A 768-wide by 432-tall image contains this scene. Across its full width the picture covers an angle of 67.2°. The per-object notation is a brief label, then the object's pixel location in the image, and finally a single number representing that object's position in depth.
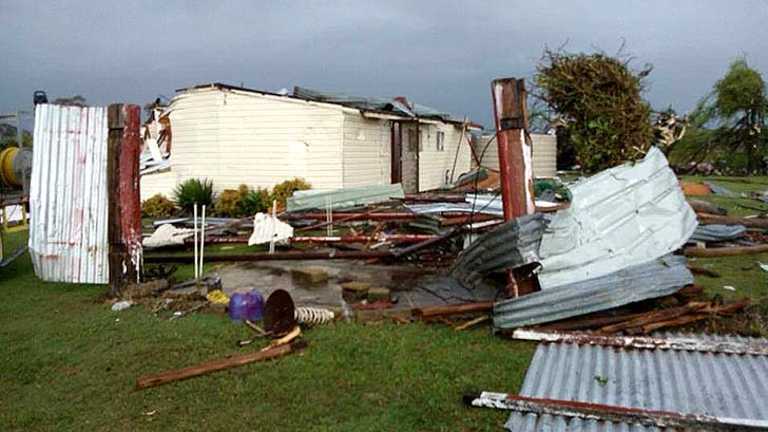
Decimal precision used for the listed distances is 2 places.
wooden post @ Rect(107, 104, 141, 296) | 6.36
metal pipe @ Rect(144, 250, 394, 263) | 7.58
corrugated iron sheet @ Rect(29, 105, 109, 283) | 6.61
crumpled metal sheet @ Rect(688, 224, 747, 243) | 8.66
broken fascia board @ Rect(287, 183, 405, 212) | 12.37
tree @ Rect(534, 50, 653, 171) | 8.81
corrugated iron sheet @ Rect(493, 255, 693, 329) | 4.87
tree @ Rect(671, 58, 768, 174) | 25.20
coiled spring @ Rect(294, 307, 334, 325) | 5.31
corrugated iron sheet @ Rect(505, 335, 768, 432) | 3.27
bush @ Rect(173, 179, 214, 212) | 14.93
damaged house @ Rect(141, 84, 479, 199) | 15.00
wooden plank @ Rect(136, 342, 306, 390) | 4.07
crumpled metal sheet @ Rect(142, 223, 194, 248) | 8.80
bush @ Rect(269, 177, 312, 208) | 14.37
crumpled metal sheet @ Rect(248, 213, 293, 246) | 8.48
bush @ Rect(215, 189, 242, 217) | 14.54
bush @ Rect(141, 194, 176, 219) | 15.07
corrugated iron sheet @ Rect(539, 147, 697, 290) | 5.21
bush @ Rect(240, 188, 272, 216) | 14.37
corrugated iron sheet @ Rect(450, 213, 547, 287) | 5.10
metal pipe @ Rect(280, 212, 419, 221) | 9.98
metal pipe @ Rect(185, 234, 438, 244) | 8.59
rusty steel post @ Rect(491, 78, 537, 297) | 5.50
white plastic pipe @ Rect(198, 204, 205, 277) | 7.03
